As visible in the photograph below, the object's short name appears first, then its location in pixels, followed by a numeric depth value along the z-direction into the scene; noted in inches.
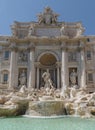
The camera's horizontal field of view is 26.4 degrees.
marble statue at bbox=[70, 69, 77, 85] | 1216.2
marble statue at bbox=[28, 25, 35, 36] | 1282.0
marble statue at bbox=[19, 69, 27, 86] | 1212.9
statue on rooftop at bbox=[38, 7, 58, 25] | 1373.0
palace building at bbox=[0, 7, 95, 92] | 1216.2
